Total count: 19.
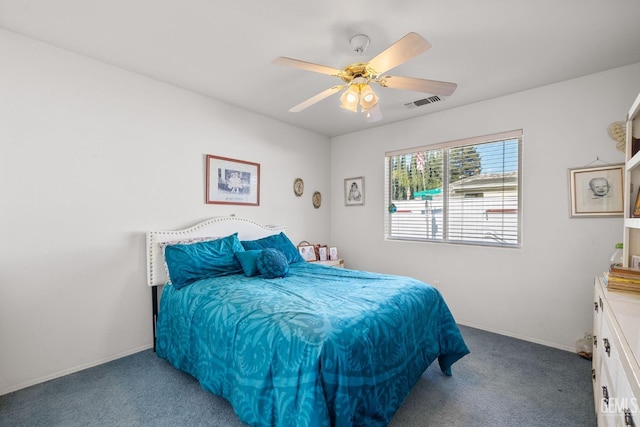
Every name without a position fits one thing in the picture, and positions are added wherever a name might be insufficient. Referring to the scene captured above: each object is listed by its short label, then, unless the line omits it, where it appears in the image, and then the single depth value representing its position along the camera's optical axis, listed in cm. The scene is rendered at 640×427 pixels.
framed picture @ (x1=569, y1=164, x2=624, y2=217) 250
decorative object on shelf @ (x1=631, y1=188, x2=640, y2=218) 191
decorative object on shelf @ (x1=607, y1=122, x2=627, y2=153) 247
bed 142
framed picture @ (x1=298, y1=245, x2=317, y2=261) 404
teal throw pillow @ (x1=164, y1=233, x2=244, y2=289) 248
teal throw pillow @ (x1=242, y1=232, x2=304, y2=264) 318
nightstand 409
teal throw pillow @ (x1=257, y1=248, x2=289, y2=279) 262
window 315
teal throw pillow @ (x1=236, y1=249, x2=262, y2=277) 269
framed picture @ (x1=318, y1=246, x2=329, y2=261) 418
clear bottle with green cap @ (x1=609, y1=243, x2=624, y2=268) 224
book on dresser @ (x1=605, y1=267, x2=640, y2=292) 169
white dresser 97
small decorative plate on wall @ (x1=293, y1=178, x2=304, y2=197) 417
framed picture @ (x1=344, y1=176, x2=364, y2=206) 432
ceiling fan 183
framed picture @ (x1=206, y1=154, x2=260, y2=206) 325
